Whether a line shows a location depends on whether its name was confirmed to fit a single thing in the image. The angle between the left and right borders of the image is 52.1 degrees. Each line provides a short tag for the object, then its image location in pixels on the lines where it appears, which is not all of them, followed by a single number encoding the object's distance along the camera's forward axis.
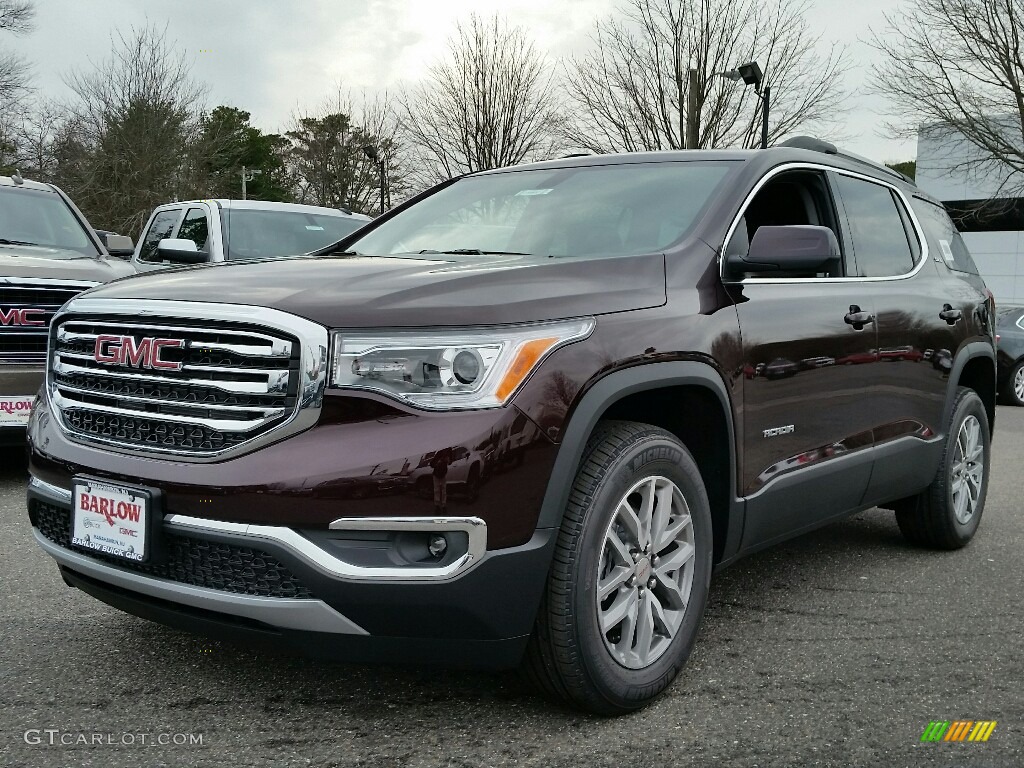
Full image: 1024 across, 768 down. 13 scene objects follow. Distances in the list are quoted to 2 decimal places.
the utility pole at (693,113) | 26.25
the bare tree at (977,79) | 25.27
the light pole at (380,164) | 39.75
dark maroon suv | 2.52
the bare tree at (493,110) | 31.77
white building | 36.41
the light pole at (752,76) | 22.03
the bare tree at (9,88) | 33.25
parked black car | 13.75
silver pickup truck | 5.77
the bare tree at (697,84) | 26.45
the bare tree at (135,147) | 32.16
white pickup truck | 8.77
